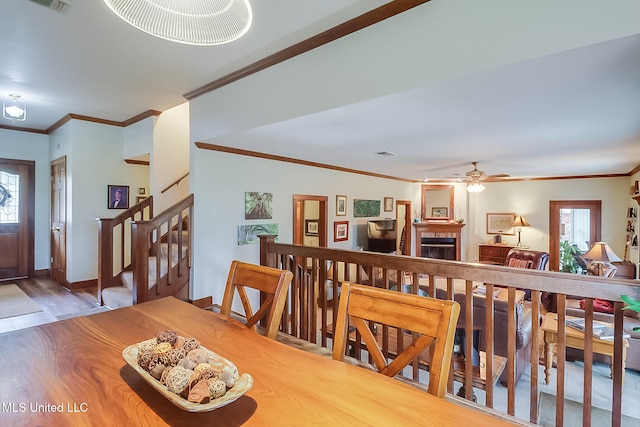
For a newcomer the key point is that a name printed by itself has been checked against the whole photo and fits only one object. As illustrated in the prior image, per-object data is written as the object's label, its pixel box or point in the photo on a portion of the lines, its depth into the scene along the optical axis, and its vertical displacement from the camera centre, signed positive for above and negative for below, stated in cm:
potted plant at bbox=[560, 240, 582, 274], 594 -89
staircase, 333 -64
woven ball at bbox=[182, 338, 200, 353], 99 -42
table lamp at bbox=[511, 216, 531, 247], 748 -20
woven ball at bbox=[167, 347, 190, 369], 92 -42
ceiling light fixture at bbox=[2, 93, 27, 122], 373 +138
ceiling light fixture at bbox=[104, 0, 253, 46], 132 +84
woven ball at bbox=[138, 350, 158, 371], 93 -44
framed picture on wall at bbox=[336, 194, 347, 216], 595 +15
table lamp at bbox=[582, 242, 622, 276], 441 -59
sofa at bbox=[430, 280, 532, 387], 325 -122
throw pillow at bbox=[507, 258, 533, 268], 597 -94
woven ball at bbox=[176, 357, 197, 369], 90 -43
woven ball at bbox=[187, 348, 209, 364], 93 -43
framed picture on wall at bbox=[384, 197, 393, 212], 732 +21
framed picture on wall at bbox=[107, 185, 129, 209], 513 +25
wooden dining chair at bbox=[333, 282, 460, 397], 104 -39
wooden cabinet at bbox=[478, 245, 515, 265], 770 -98
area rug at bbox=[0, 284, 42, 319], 388 -121
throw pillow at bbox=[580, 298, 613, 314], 391 -116
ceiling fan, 515 +60
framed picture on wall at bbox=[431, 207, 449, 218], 848 +3
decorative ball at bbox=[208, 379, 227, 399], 82 -46
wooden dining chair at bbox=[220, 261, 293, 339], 145 -37
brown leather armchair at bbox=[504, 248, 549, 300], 582 -87
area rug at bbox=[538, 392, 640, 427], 284 -189
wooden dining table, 81 -52
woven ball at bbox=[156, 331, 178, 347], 105 -42
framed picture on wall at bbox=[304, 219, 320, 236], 726 -33
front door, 537 -9
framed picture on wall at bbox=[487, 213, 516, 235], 786 -24
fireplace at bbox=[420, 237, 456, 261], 816 -88
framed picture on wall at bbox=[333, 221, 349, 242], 591 -34
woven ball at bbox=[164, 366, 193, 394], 83 -44
